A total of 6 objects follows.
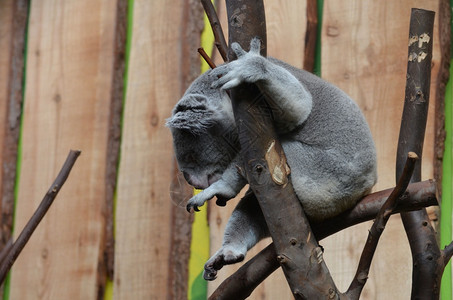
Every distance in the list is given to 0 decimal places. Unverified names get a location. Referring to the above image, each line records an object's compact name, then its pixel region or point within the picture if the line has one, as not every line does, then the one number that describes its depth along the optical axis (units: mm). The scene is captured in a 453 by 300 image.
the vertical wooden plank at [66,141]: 7203
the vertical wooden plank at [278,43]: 6410
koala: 4277
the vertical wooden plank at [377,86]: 5652
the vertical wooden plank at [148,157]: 6844
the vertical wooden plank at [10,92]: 7809
